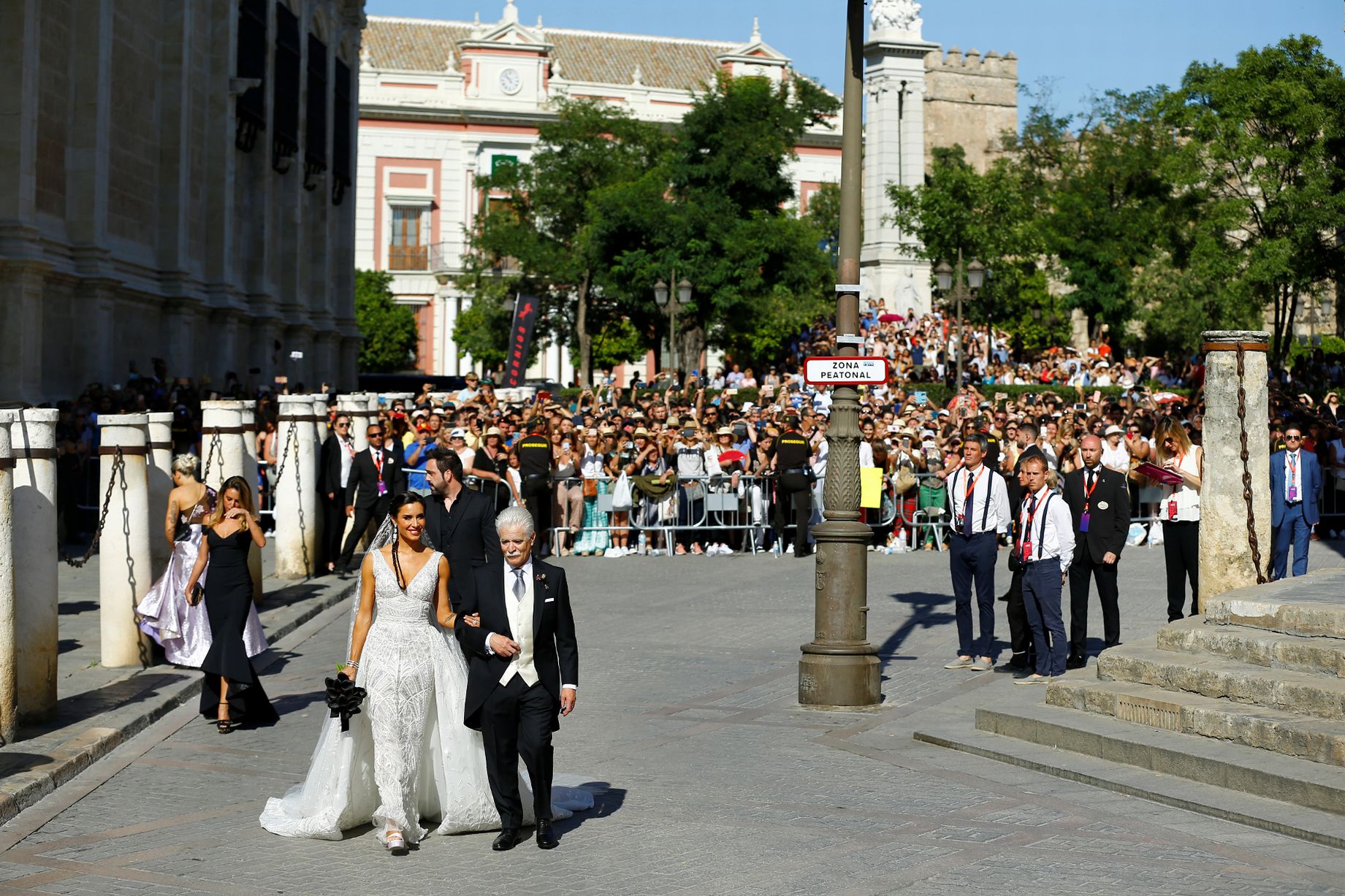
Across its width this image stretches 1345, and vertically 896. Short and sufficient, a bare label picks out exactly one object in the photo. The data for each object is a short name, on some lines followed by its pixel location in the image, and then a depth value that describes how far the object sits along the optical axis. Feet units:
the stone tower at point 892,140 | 203.92
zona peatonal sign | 41.65
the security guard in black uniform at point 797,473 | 77.30
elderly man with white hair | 28.09
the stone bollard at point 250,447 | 61.67
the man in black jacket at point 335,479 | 68.59
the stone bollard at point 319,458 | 69.00
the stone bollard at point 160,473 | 48.42
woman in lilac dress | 42.70
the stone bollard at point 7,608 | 35.35
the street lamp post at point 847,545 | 41.42
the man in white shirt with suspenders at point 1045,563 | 43.86
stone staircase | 30.83
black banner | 135.44
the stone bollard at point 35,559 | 37.58
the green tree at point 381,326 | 269.03
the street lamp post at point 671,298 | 130.41
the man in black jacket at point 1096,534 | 45.44
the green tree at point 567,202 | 227.20
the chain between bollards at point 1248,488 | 45.09
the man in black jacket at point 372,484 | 66.74
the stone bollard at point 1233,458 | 45.34
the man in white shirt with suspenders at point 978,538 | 46.57
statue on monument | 210.18
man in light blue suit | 56.29
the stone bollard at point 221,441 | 59.72
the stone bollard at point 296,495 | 67.31
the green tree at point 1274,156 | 157.07
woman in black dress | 38.99
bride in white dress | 28.53
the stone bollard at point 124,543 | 45.75
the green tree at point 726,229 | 187.43
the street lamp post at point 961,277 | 120.26
